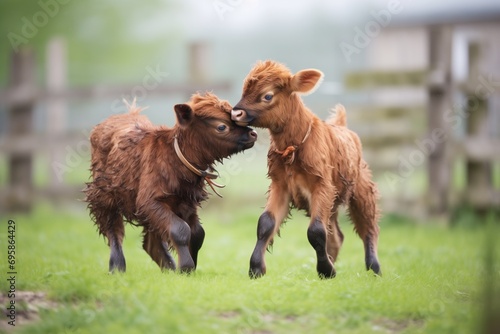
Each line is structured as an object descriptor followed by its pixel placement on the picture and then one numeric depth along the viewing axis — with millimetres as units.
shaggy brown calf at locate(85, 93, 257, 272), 12555
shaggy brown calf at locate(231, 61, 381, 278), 12383
